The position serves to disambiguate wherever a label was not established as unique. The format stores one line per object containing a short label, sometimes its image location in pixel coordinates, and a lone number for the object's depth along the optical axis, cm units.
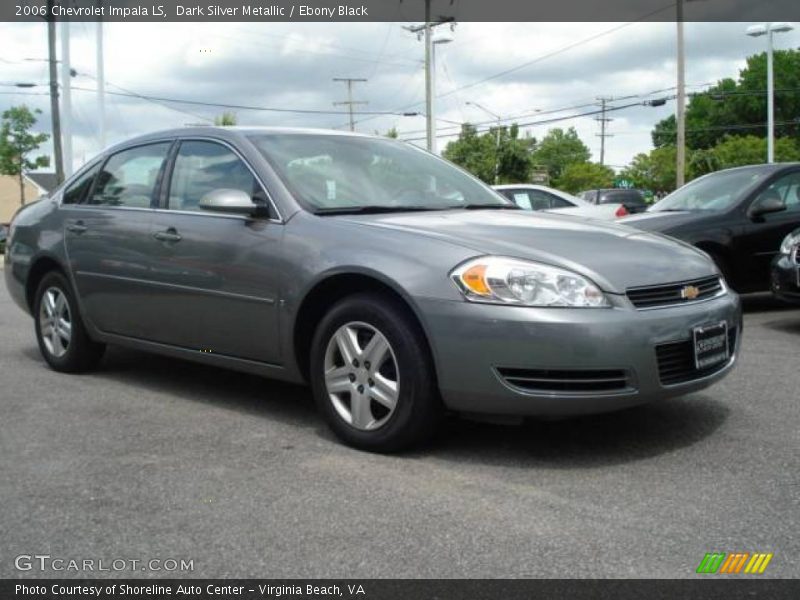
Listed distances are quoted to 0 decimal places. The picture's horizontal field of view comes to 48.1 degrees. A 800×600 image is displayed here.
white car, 1345
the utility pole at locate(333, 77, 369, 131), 6844
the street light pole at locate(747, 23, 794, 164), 2688
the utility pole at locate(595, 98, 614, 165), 9501
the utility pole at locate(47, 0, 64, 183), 3322
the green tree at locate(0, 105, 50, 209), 4634
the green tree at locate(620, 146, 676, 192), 8456
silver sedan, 365
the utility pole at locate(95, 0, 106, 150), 2998
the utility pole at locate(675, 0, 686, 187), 2742
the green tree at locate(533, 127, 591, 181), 12038
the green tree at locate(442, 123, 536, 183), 5709
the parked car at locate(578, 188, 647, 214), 2765
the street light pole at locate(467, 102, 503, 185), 5684
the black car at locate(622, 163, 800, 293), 816
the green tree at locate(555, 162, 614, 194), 9538
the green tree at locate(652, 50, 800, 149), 7875
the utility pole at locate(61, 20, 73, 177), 2983
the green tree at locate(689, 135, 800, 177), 7256
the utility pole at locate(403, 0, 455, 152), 3275
